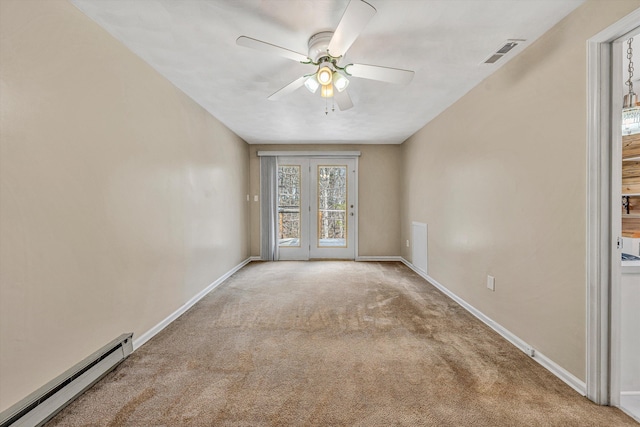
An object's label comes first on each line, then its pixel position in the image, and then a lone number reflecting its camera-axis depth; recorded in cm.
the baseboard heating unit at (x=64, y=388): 133
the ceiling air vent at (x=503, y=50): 206
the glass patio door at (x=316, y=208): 559
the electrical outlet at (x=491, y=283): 254
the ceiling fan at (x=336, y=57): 150
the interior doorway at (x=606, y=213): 157
